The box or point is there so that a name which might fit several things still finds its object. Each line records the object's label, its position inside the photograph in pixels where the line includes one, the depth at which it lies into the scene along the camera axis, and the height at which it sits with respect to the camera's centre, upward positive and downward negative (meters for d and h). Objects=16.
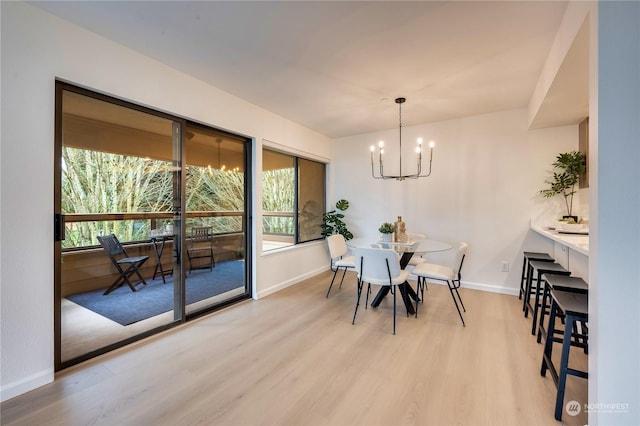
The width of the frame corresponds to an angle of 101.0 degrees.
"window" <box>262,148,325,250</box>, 4.05 +0.22
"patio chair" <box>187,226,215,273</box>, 2.92 -0.41
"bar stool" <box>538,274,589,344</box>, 1.90 -0.55
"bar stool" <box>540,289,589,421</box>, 1.51 -0.64
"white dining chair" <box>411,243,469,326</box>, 2.89 -0.68
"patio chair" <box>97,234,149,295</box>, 2.35 -0.47
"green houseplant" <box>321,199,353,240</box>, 4.91 -0.23
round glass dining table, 2.93 -0.42
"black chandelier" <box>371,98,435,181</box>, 3.08 +0.78
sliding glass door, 2.07 -0.09
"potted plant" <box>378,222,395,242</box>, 3.28 -0.24
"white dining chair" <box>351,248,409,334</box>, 2.63 -0.57
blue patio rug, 2.38 -0.87
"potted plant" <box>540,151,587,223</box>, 3.18 +0.43
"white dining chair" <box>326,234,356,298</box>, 3.53 -0.57
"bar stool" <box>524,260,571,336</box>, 2.52 -0.58
